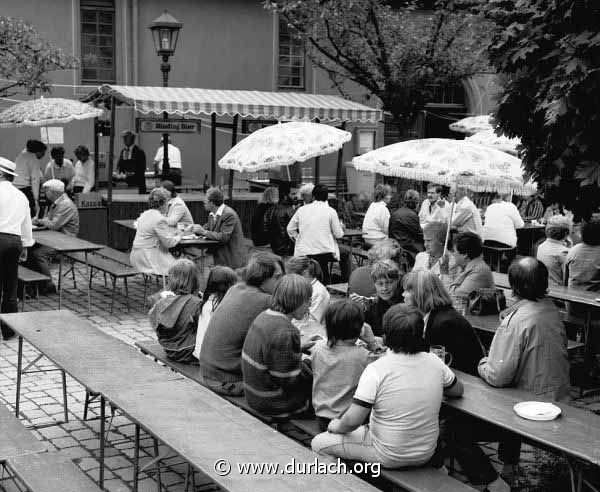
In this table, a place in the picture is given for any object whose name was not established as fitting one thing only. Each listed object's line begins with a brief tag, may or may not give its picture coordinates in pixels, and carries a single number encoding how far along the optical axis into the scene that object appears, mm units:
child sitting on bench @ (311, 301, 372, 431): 5219
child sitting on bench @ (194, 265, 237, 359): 6551
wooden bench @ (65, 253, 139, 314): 10781
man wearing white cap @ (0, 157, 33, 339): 9094
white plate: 4926
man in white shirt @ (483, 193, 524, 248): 13141
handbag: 8023
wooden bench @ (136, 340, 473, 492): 4617
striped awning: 14727
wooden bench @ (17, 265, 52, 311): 10227
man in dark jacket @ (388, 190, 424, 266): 11961
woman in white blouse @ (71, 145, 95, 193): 16234
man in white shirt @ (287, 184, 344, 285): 11414
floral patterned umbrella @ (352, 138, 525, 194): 9031
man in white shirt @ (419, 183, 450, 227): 13293
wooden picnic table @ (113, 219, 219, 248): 11348
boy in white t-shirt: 4770
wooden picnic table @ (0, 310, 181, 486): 5746
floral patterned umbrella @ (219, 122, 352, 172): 12633
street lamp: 15719
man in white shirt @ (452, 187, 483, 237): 13102
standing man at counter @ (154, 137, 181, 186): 19219
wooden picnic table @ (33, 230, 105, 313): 10749
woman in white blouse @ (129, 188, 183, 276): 10844
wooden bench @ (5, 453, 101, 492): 4520
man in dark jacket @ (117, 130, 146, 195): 17297
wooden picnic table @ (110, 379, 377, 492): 4133
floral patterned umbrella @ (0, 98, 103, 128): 14461
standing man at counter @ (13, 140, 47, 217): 15141
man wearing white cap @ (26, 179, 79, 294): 12391
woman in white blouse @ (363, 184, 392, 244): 12711
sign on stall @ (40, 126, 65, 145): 17281
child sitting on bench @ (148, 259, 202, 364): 6797
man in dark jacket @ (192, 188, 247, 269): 11578
